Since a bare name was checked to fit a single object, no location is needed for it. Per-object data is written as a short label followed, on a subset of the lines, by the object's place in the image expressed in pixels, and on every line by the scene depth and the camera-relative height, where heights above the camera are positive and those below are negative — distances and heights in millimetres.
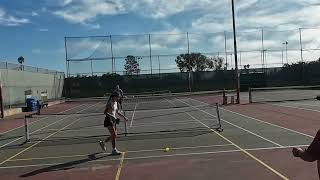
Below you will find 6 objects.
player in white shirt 6282 -749
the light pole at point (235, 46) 17187 +2728
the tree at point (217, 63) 34344 +3292
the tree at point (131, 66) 31338 +2810
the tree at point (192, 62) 33118 +3331
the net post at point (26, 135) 8172 -1468
